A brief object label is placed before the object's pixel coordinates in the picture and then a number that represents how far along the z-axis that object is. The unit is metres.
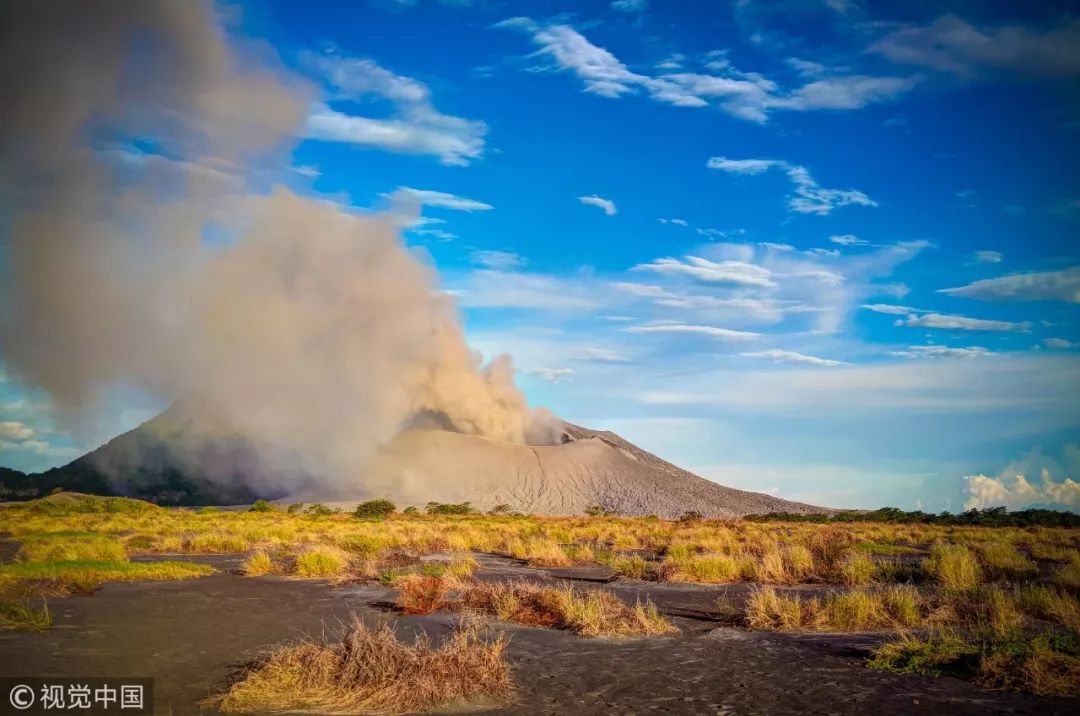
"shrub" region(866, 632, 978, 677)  8.84
